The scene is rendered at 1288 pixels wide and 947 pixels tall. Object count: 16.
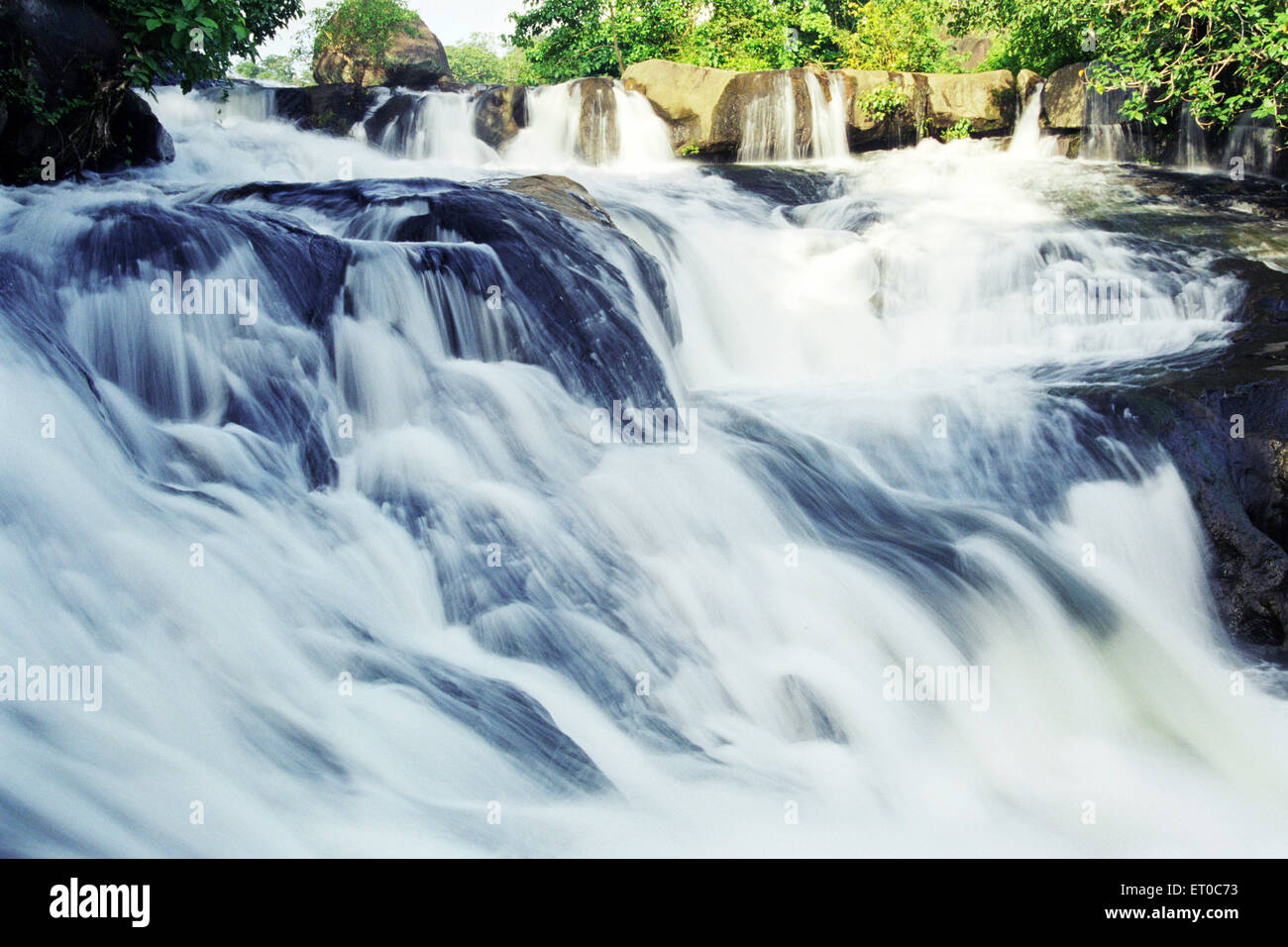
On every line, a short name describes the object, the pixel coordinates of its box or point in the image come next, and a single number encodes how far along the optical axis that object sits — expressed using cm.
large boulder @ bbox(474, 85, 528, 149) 1502
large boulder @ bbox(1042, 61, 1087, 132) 1331
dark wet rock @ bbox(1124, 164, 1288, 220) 1062
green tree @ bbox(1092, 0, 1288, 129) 1042
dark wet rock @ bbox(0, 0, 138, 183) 709
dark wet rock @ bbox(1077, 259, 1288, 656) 536
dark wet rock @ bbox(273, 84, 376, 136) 1445
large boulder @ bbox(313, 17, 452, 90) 1900
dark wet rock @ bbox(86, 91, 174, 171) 871
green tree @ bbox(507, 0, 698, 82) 2045
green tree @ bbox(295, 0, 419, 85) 2902
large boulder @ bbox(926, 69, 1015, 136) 1432
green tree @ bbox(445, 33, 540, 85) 5088
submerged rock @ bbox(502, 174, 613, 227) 752
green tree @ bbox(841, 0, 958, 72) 1816
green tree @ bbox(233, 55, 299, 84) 4916
